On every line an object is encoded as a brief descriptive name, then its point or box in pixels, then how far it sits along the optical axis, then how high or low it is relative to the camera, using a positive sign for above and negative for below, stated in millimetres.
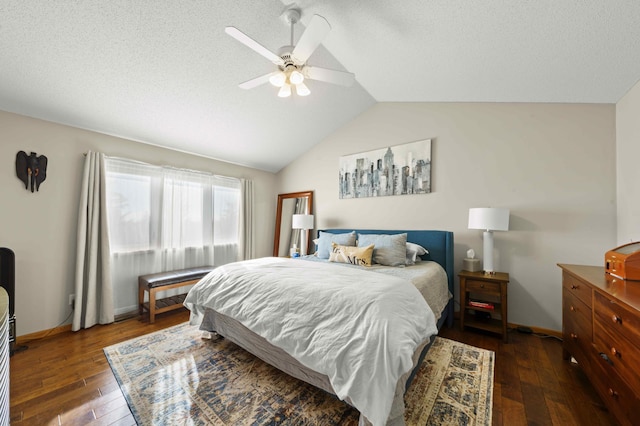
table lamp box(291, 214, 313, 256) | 4061 -108
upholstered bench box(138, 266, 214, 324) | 2920 -892
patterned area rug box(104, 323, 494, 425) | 1470 -1219
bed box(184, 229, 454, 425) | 1203 -665
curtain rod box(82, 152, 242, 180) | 3066 +670
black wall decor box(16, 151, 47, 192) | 2438 +439
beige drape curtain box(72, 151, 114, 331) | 2705 -479
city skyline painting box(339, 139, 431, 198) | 3258 +660
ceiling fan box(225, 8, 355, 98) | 1564 +1160
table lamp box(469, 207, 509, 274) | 2449 -50
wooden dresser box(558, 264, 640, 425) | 1166 -669
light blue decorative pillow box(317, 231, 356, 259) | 3230 -341
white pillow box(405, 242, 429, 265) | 2795 -409
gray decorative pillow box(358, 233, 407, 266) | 2740 -377
